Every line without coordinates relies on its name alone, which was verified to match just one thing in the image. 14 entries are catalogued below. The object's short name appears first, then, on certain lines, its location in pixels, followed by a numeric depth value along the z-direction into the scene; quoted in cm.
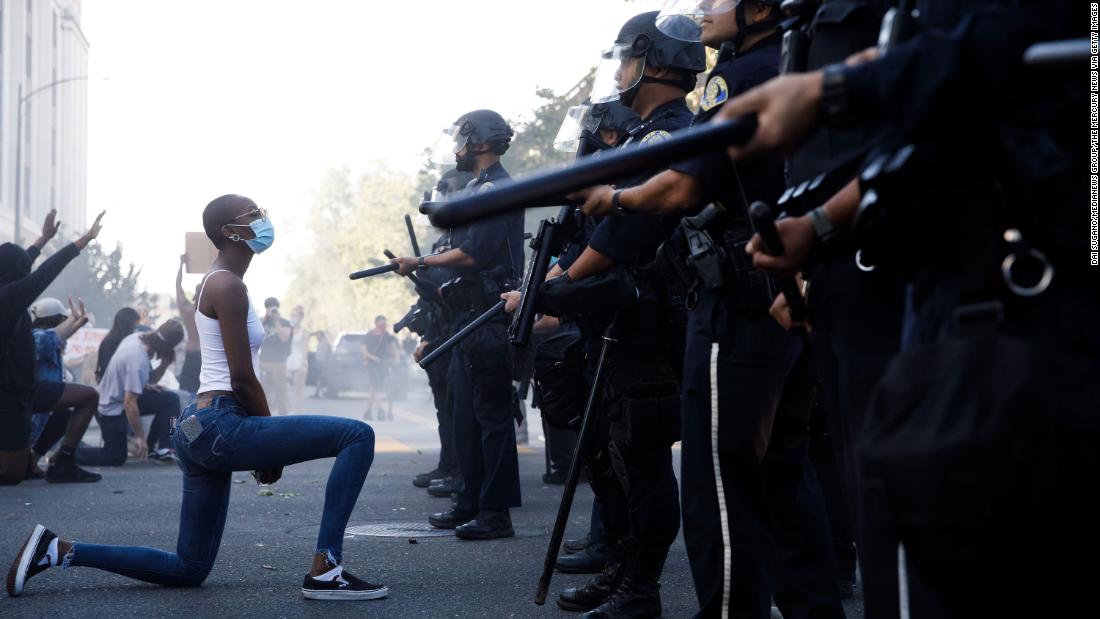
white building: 4106
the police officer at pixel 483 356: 679
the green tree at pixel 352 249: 5528
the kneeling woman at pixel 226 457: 510
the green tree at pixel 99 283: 3250
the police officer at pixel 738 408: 352
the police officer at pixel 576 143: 551
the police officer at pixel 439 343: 828
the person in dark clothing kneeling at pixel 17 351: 958
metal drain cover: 708
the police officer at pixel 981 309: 173
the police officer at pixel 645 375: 457
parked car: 3123
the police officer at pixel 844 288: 245
